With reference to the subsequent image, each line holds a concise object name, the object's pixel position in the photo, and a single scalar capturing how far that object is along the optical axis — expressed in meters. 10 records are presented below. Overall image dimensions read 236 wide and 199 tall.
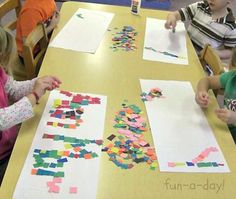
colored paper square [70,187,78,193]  0.77
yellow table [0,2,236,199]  0.81
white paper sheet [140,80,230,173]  0.90
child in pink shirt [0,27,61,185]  0.94
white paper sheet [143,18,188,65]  1.42
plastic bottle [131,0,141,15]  1.77
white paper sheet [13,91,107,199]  0.76
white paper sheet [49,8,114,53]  1.42
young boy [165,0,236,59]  1.72
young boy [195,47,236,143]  1.19
